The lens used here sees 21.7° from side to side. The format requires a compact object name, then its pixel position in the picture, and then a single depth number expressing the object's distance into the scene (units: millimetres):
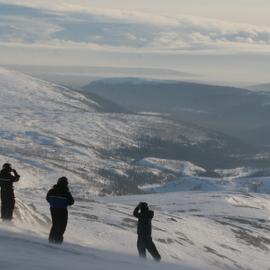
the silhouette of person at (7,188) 37750
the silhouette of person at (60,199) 34062
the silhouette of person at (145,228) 36688
